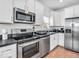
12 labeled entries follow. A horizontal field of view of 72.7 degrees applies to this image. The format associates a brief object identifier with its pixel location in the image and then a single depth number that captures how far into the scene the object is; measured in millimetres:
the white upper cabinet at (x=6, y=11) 1221
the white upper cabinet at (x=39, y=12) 2178
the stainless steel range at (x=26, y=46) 1284
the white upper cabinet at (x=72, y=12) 2666
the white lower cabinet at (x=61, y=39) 3254
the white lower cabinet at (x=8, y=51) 998
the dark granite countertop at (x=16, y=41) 1011
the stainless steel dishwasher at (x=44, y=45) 1920
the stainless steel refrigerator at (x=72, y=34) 2563
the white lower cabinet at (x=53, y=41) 2637
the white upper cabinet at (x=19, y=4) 1525
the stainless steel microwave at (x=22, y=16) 1514
